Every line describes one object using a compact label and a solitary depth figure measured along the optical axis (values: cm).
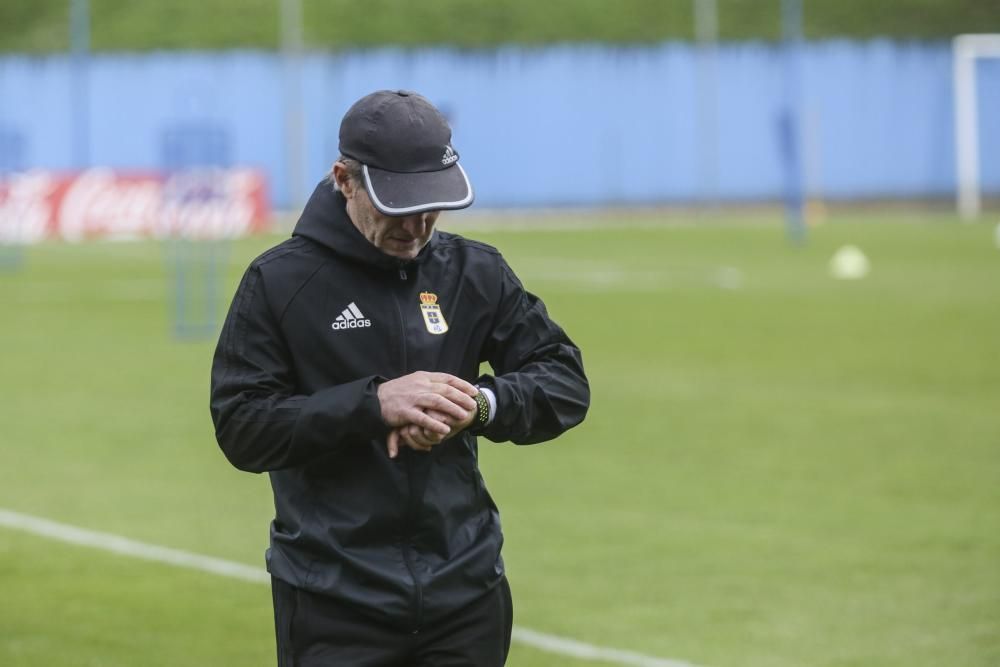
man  807
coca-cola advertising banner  7706
